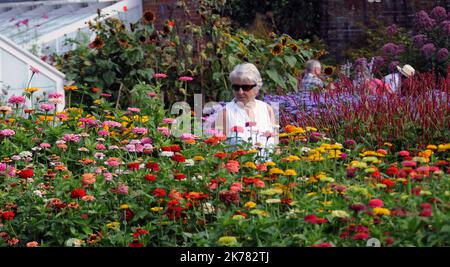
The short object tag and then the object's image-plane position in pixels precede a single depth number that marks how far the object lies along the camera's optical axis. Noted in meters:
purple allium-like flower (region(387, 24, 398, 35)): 19.10
